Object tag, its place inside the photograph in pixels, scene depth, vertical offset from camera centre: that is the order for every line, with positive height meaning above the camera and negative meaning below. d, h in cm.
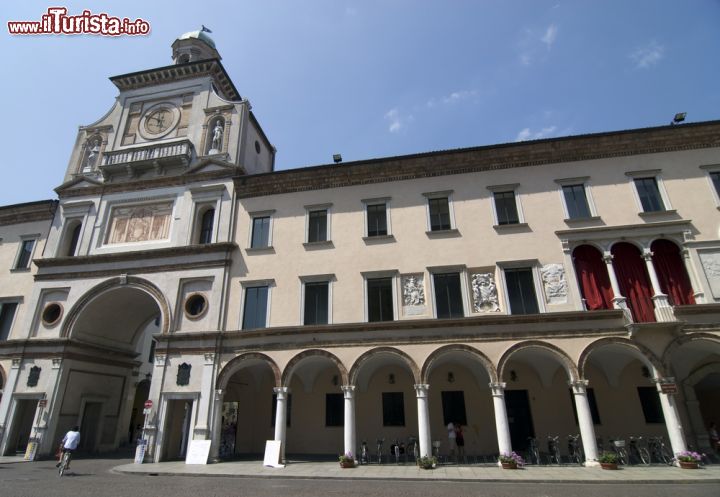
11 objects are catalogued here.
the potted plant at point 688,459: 1439 -173
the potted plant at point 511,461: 1551 -181
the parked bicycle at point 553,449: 1631 -155
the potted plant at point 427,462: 1588 -185
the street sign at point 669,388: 1567 +73
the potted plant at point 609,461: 1487 -178
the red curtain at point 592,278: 1762 +550
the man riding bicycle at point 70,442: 1563 -88
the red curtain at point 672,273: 1723 +551
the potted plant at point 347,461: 1667 -185
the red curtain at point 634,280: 1730 +530
